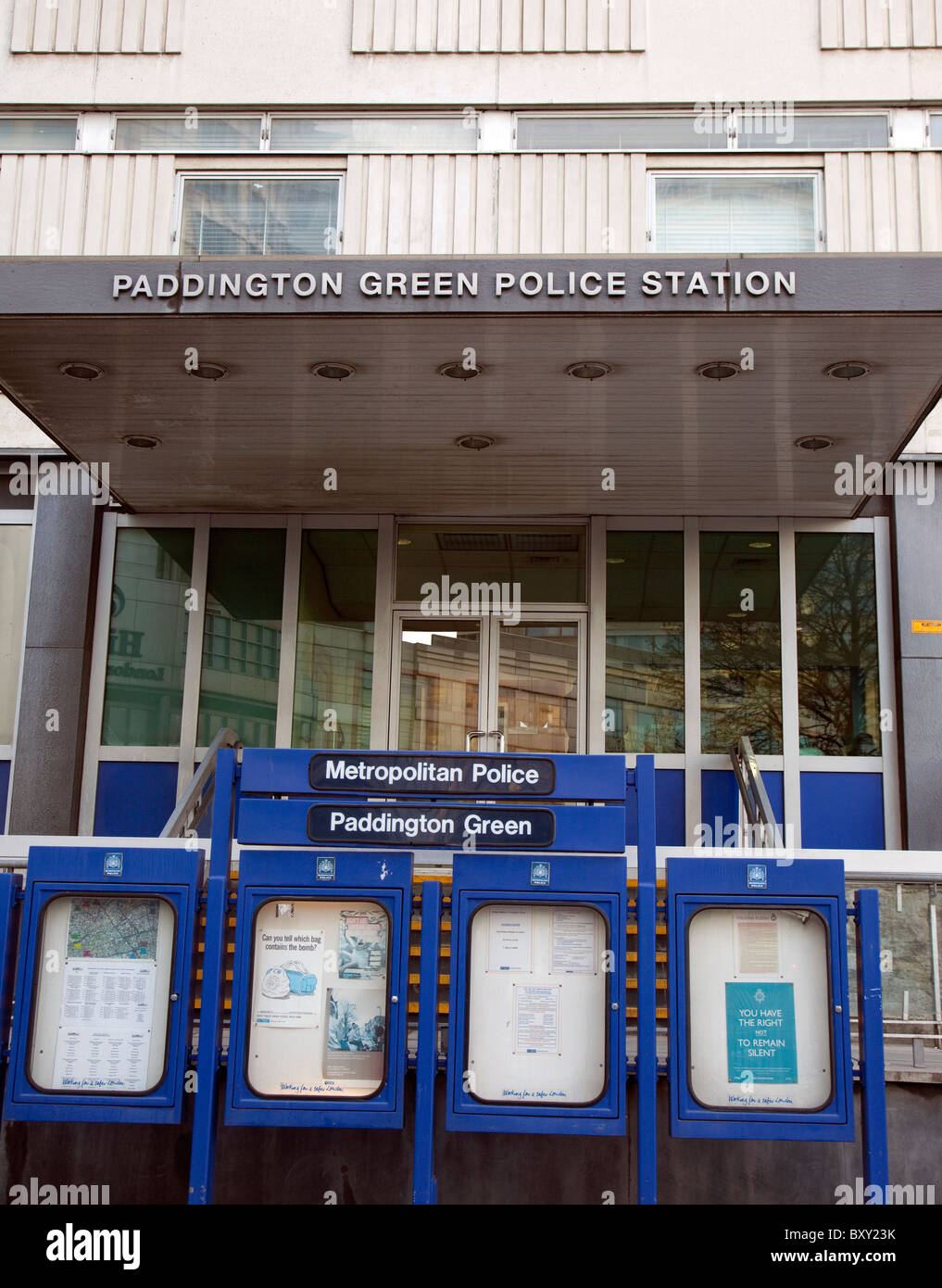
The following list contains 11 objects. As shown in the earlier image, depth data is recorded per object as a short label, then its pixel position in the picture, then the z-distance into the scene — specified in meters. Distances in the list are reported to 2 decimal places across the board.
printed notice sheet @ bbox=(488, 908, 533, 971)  5.30
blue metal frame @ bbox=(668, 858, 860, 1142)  5.09
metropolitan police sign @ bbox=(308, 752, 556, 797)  5.25
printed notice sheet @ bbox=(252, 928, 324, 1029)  5.33
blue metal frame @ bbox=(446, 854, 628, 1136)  5.14
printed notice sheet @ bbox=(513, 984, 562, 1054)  5.25
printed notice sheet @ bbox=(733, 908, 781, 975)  5.24
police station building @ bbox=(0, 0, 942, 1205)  10.44
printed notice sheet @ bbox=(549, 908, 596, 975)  5.27
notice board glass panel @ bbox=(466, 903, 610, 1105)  5.23
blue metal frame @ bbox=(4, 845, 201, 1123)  5.26
